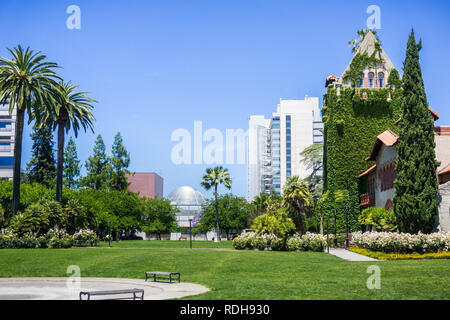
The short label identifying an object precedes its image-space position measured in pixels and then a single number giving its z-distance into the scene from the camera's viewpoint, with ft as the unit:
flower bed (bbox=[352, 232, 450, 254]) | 103.45
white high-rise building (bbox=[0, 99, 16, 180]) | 389.48
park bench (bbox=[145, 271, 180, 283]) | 65.46
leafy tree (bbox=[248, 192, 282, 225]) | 267.18
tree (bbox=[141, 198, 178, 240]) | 316.70
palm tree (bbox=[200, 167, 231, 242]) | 254.68
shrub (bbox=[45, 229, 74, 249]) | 145.69
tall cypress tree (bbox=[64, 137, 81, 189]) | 296.71
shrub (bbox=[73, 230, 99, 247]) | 159.74
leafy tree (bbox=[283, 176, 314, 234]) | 154.51
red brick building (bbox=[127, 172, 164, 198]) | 549.13
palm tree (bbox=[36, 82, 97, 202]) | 164.90
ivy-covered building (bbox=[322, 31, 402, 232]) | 181.68
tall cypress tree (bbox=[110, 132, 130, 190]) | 294.66
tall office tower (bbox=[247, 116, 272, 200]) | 605.31
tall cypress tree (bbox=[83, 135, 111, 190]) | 293.43
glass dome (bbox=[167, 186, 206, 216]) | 534.78
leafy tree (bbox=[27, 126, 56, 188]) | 273.33
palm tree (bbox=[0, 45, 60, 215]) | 153.80
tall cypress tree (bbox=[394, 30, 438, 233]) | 113.29
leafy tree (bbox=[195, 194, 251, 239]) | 312.09
